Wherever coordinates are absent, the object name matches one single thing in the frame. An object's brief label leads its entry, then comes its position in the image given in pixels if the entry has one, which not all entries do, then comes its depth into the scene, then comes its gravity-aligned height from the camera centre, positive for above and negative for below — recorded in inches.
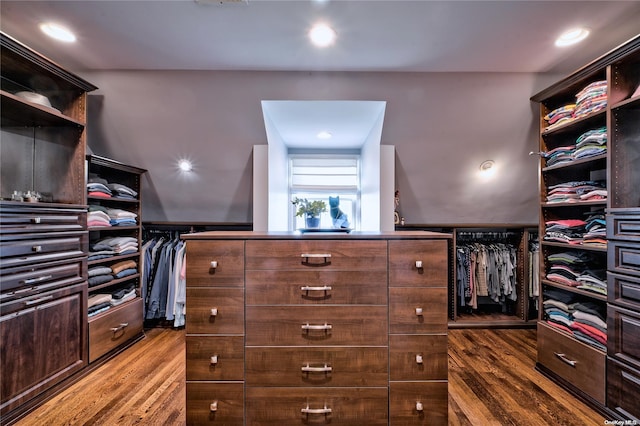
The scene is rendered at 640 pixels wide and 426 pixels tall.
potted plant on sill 67.9 +2.1
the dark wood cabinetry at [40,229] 65.1 -2.8
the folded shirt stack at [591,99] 69.6 +32.0
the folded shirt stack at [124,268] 100.0 -18.9
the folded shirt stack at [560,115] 79.2 +31.3
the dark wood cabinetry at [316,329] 56.4 -23.0
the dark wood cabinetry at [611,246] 61.5 -7.0
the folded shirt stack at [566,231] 79.3 -3.5
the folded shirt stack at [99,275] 90.4 -19.4
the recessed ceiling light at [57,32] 71.8 +51.0
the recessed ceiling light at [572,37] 73.0 +50.6
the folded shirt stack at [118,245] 95.8 -9.8
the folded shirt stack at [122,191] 101.8 +10.8
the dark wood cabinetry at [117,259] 90.3 -14.5
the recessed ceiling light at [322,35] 72.0 +50.5
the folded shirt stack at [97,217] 90.7 +0.5
